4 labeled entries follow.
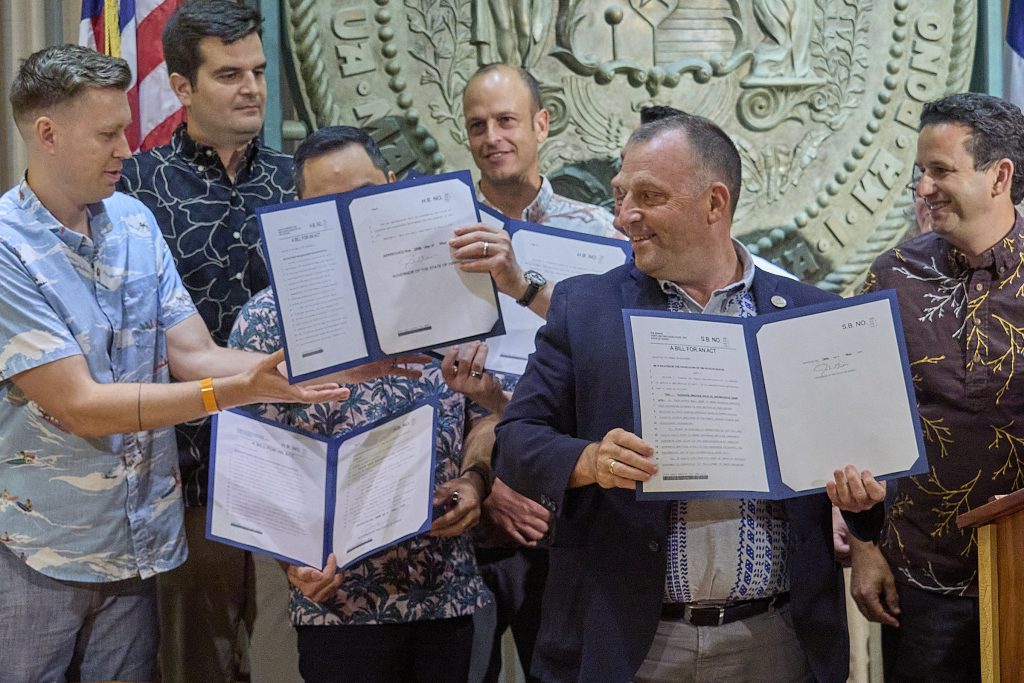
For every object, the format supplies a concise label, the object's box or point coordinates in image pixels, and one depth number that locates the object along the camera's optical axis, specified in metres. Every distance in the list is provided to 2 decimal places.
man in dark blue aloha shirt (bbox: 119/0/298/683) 3.35
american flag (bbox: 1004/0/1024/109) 4.36
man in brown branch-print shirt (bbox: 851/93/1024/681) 2.79
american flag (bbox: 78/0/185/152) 3.80
